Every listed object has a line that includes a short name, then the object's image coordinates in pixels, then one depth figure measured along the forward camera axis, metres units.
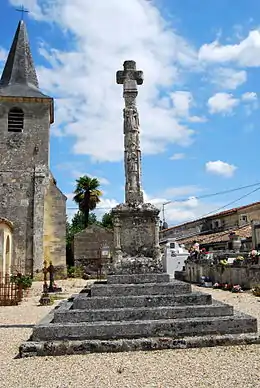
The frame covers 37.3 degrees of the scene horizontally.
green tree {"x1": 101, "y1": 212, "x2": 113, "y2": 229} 46.38
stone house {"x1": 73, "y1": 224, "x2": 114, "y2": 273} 28.31
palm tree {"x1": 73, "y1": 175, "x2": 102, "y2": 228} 39.66
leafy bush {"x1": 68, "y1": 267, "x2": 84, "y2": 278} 26.73
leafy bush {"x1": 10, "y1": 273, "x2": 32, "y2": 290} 15.89
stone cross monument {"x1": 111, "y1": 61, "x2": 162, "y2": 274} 7.84
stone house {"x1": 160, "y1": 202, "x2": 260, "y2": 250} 26.88
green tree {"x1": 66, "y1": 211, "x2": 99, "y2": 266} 48.17
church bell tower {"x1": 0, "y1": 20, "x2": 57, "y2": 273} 24.19
